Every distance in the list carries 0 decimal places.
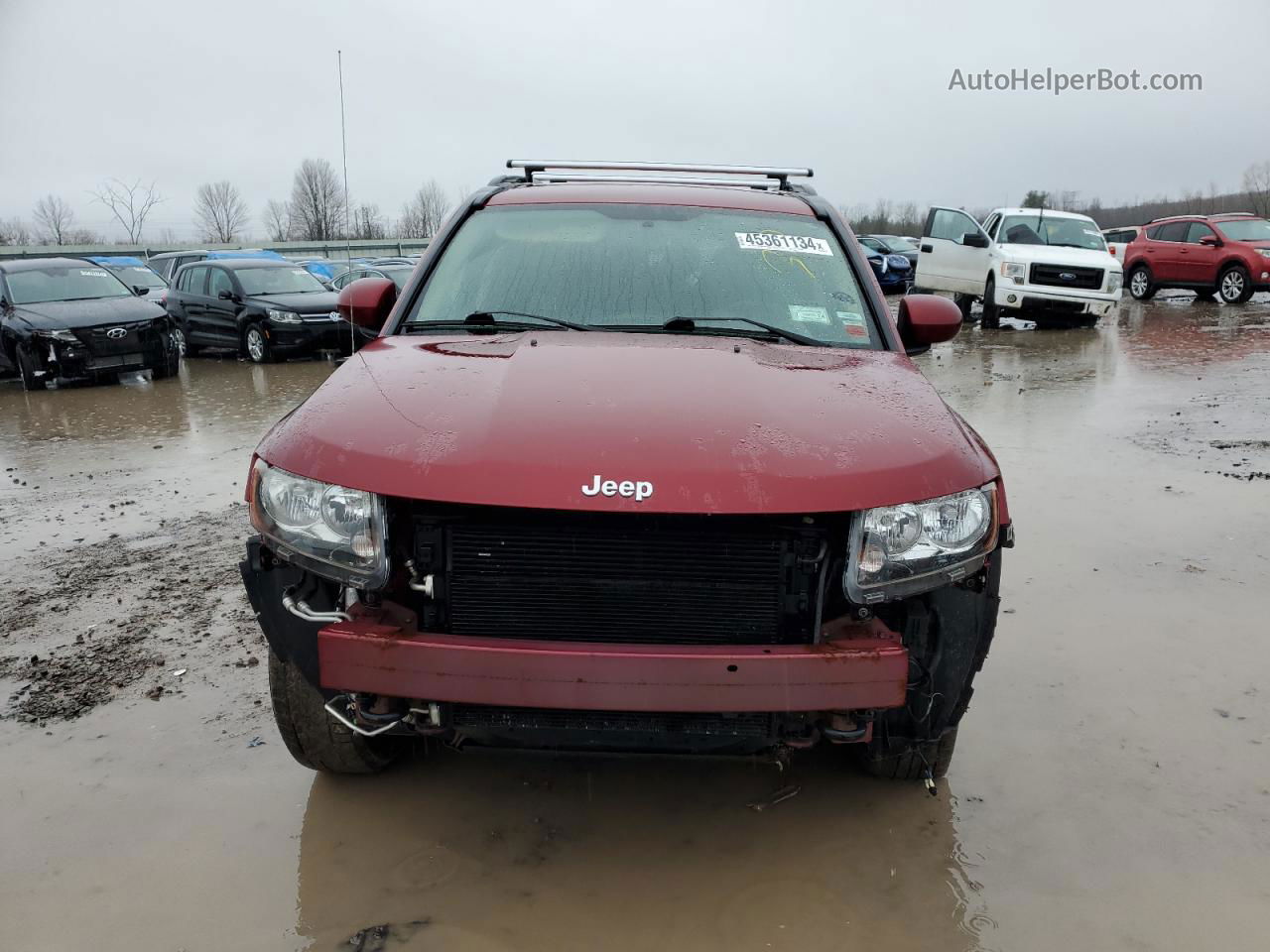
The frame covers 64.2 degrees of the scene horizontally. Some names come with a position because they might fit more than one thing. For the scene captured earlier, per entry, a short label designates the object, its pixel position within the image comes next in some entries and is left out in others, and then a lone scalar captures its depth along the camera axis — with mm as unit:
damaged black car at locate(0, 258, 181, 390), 11766
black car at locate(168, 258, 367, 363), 13922
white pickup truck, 14945
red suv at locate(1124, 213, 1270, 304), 18250
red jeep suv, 2158
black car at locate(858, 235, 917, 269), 25703
